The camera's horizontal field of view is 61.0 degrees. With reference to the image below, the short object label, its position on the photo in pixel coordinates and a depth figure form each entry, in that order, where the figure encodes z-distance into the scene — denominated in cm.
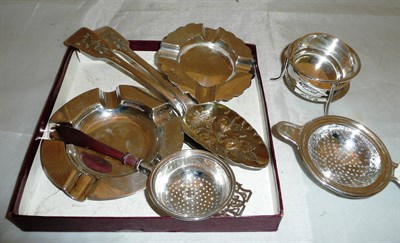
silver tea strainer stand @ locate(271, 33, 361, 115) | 30
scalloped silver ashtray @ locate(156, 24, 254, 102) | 29
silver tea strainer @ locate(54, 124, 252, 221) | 24
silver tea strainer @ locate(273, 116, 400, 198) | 25
